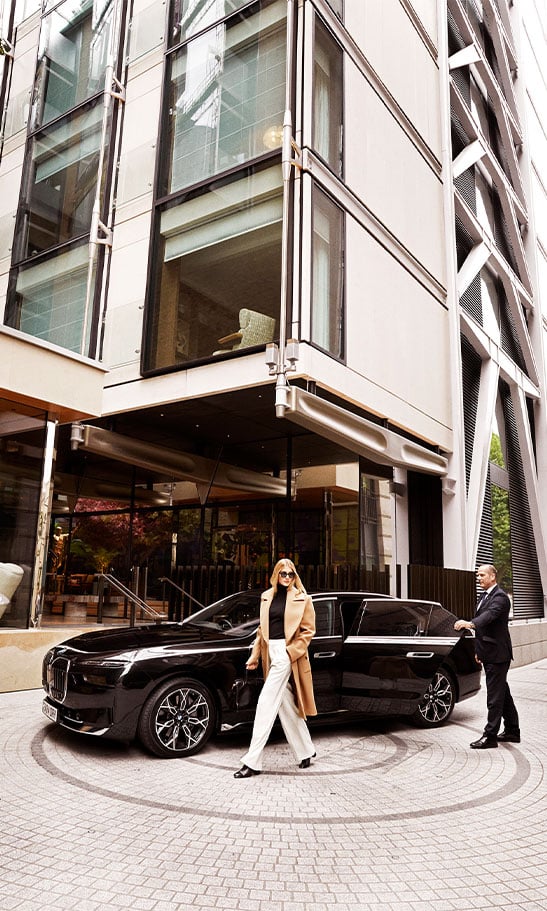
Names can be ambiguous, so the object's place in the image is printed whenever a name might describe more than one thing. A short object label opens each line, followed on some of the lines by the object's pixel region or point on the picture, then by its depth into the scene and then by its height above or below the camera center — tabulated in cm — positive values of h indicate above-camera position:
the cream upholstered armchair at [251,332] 1199 +448
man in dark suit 738 -63
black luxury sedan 639 -82
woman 625 -59
